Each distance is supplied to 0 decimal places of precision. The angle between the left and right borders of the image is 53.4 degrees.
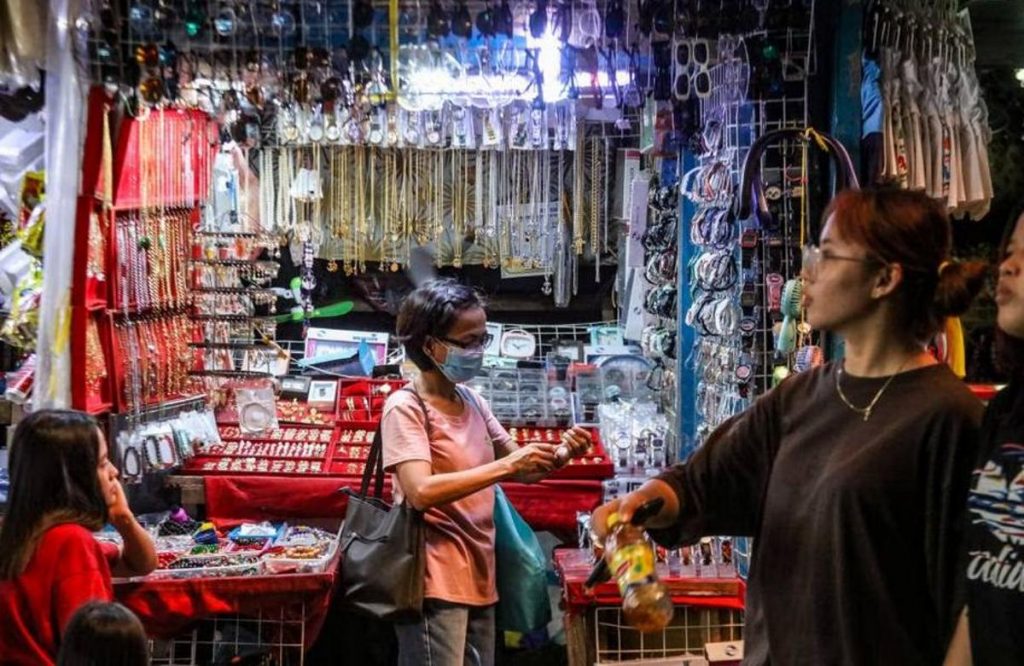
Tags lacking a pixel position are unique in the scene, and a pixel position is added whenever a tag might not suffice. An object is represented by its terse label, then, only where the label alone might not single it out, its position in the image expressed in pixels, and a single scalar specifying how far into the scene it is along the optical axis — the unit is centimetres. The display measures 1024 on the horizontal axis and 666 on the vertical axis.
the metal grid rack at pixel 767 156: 336
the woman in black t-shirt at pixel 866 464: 167
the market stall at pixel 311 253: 328
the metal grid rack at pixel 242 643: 342
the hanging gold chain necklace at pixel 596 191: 599
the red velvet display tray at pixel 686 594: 324
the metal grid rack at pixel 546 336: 594
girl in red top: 224
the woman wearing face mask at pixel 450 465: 272
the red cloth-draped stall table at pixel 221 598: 327
